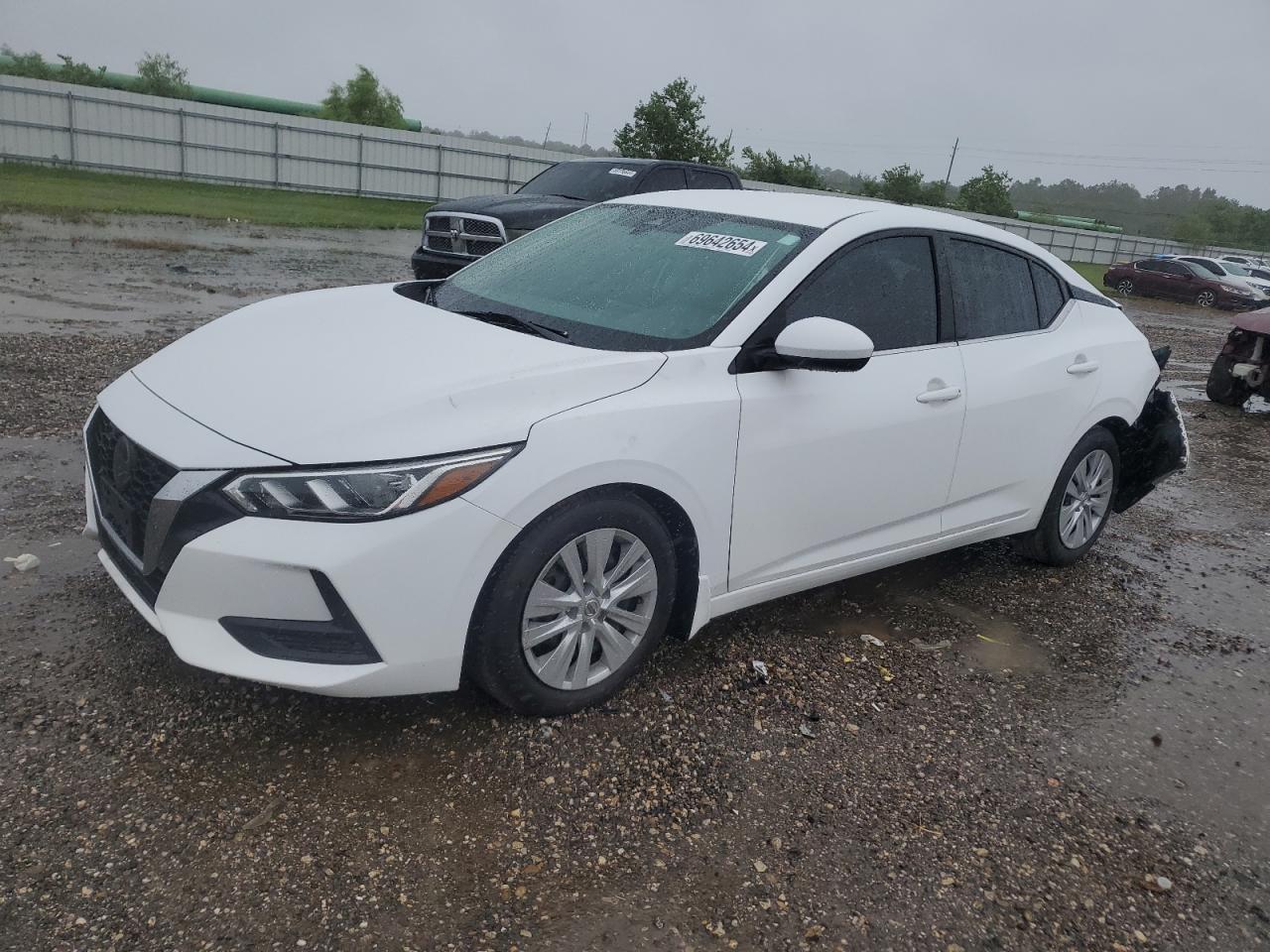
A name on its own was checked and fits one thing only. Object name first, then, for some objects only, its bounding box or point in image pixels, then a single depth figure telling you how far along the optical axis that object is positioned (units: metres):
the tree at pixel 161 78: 52.12
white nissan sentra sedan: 2.76
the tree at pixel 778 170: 47.12
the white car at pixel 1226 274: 30.72
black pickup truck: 11.23
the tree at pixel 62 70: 54.09
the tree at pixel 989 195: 58.41
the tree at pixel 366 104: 58.22
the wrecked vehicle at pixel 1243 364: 11.23
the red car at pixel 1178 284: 30.17
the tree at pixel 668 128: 37.31
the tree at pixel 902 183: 55.56
